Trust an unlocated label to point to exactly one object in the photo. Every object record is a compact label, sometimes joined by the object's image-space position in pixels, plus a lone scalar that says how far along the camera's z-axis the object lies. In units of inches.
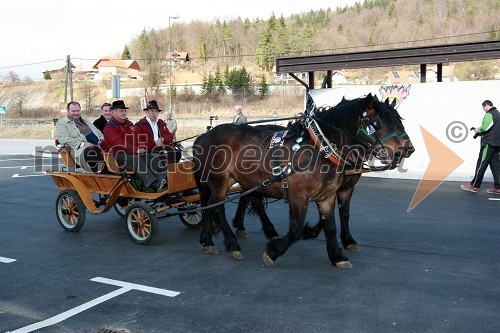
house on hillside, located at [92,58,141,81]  3840.8
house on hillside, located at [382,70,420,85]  2223.5
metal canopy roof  516.1
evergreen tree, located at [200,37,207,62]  4321.4
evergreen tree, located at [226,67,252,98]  2349.9
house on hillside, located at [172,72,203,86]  3257.9
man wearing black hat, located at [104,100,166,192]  274.7
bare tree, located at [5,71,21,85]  3753.4
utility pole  1515.3
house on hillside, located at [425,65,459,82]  2336.4
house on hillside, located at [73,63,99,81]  3845.7
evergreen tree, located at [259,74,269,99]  2266.2
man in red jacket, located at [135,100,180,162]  293.0
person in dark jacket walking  414.3
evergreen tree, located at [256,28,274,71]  3560.5
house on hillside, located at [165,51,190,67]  3697.3
